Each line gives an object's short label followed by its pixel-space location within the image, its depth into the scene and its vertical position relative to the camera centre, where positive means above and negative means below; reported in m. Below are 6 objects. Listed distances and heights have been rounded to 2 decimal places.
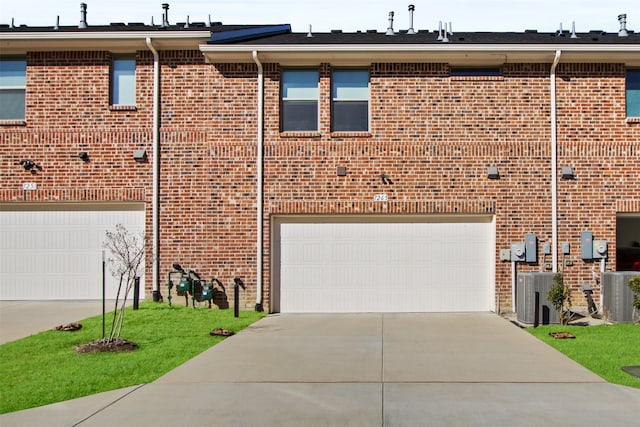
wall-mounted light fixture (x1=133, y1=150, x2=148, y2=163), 13.81 +1.20
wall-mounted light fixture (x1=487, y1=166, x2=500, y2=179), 13.59 +0.92
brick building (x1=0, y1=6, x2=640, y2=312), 13.68 +1.17
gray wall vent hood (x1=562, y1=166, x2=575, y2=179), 13.60 +0.94
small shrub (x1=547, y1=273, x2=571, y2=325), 11.74 -1.49
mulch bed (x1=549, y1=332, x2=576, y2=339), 10.69 -2.01
